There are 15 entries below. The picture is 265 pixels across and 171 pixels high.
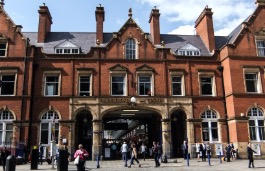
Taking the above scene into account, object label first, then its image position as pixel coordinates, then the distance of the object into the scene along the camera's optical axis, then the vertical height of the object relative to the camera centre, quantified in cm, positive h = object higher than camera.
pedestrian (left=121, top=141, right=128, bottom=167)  2230 -60
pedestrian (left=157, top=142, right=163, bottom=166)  2162 -84
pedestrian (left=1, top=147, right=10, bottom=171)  2006 -81
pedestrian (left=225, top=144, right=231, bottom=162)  2494 -122
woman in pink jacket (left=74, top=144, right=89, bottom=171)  1459 -85
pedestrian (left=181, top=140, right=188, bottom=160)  2659 -72
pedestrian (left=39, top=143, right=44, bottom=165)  2554 -76
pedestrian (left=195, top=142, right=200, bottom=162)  2691 -85
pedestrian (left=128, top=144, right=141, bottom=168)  2178 -96
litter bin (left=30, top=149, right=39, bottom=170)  2016 -126
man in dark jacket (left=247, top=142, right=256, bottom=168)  1995 -113
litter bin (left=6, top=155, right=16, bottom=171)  1484 -102
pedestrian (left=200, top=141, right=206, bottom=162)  2560 -88
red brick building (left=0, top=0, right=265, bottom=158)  2823 +551
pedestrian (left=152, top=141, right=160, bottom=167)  2117 -124
